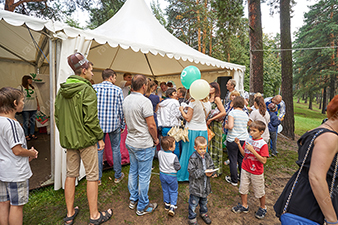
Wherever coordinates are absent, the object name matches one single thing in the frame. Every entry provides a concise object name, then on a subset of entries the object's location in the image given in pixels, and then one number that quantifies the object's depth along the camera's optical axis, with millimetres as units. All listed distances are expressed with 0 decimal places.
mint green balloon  3301
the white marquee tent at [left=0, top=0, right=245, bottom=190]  2539
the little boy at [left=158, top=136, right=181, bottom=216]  2100
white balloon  2535
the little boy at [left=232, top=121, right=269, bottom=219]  2078
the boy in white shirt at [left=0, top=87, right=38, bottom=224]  1455
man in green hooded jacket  1754
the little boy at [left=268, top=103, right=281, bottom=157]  4551
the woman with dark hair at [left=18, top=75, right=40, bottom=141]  4492
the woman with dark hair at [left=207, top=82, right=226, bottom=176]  3111
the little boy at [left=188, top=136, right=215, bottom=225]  1900
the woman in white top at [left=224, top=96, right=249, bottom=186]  2743
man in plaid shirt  2545
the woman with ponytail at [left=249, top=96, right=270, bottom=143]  3615
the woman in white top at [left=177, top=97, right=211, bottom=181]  2693
